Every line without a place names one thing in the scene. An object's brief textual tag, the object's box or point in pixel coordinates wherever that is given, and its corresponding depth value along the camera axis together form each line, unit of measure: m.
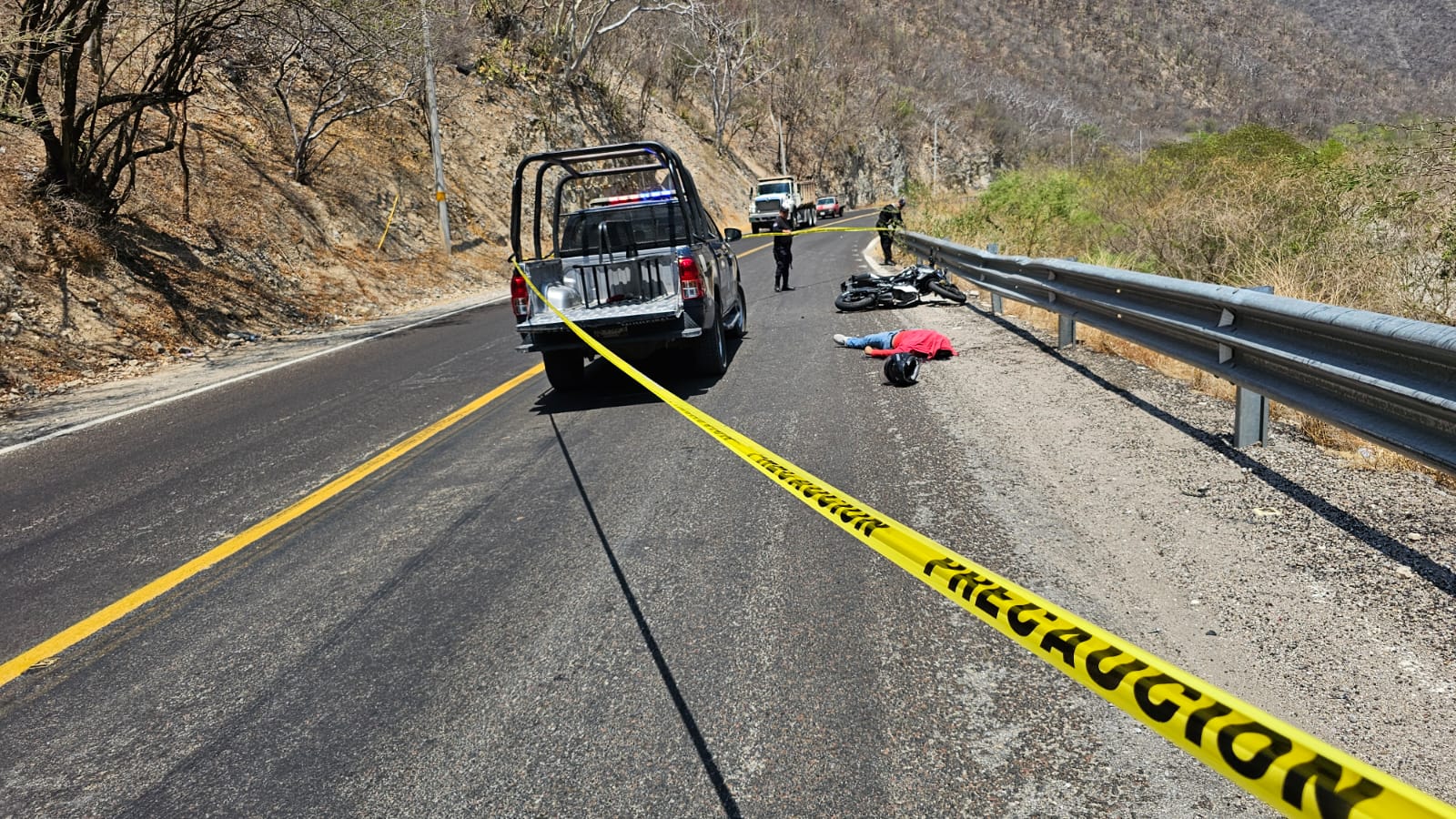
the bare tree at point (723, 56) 62.62
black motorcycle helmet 7.77
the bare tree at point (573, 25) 41.76
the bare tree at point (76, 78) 12.16
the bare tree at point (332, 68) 15.65
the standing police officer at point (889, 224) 20.33
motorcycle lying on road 12.66
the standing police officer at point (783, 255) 15.78
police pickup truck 8.13
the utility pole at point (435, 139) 24.05
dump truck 43.50
